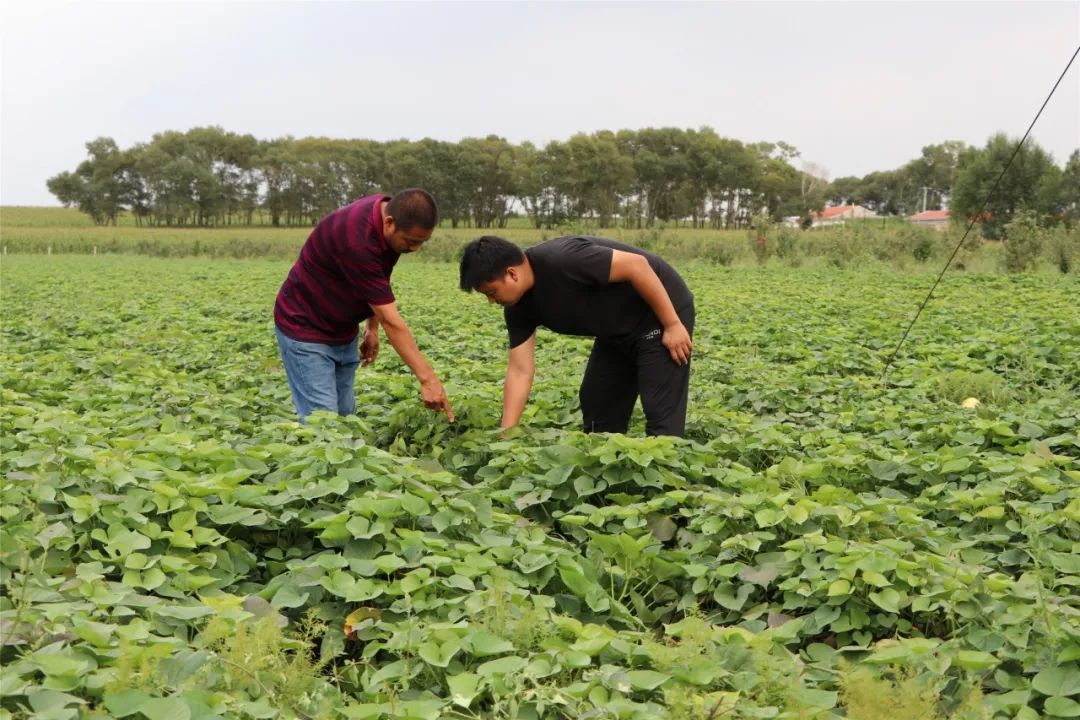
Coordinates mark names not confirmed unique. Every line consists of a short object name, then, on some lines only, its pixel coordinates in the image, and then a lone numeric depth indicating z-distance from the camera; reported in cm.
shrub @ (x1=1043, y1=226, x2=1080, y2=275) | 1903
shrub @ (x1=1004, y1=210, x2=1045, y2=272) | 1972
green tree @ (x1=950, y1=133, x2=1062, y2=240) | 4244
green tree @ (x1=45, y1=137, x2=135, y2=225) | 7625
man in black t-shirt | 436
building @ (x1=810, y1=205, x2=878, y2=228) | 10469
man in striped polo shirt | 452
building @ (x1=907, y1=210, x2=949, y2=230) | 8875
